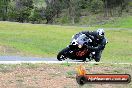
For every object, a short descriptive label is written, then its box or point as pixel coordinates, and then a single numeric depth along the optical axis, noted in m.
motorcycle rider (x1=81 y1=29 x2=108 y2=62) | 17.97
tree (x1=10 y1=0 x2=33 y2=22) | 85.56
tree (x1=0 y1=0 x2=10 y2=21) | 87.00
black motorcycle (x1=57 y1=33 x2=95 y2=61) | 18.00
